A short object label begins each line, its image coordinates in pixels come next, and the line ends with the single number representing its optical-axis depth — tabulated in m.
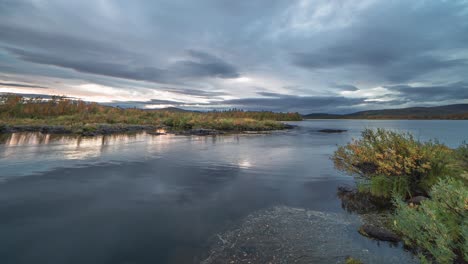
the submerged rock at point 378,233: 6.32
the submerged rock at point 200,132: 43.66
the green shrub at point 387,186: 9.13
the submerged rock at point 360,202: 8.61
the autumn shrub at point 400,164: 8.90
